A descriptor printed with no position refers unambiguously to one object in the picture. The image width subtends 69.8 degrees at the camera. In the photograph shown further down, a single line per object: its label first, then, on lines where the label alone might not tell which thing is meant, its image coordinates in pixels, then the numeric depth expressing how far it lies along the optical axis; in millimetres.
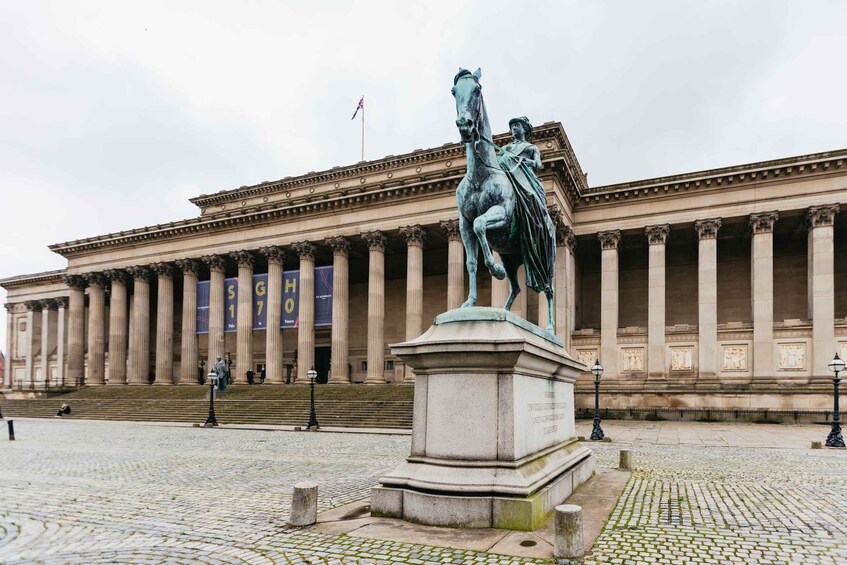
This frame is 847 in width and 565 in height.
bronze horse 8430
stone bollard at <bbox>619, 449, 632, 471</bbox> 13570
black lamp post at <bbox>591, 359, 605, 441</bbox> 22750
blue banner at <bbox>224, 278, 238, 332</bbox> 47281
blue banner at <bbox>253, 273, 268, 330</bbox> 46031
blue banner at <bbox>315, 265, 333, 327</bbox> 43875
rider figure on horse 9797
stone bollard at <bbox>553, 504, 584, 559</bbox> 6289
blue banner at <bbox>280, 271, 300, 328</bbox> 44688
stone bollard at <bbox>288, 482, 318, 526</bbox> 7922
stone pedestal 7402
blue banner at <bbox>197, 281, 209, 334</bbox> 48438
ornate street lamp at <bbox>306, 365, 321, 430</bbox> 28766
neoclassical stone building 34938
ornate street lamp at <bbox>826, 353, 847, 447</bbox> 21047
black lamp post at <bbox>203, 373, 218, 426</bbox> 31556
